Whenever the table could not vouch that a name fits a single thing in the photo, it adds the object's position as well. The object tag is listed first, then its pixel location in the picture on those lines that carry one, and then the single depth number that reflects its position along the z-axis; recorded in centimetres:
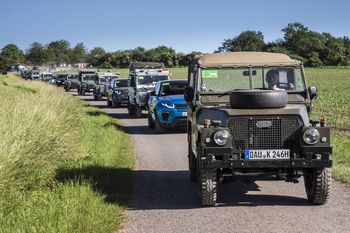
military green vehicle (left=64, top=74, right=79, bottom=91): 5582
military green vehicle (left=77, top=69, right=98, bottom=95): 4644
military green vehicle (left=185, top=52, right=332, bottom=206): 712
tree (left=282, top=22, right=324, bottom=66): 12499
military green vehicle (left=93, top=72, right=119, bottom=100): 3841
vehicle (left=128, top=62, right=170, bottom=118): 2331
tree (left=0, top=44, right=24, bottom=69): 16152
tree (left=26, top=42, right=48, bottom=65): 19045
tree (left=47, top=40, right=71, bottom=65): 18950
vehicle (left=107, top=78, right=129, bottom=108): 3005
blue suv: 1719
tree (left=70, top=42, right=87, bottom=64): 18434
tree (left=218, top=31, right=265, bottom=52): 15262
